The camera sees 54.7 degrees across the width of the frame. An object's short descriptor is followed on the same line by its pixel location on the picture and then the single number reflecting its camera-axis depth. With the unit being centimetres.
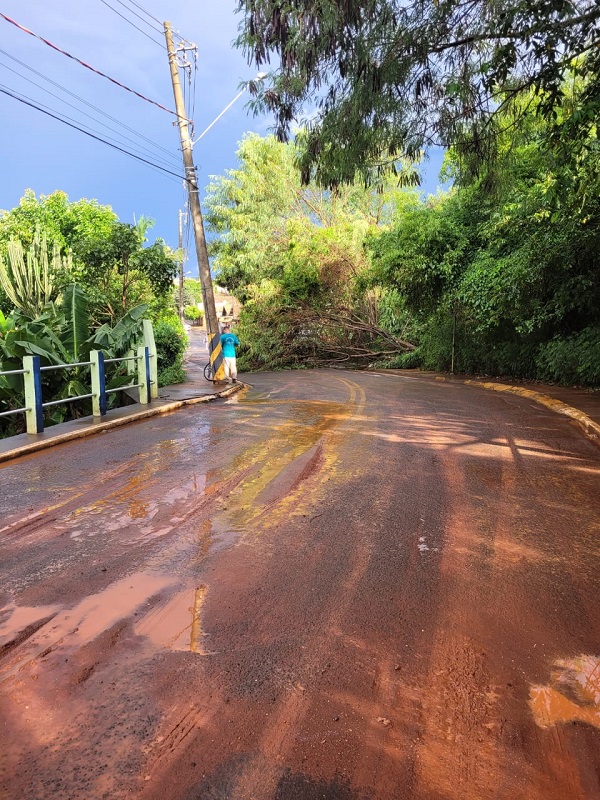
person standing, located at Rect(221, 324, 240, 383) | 1761
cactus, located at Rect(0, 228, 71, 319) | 1883
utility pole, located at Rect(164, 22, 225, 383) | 1803
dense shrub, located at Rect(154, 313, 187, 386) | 1932
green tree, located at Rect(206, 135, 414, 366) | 2942
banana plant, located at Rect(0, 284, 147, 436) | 1154
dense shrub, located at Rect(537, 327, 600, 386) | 1470
